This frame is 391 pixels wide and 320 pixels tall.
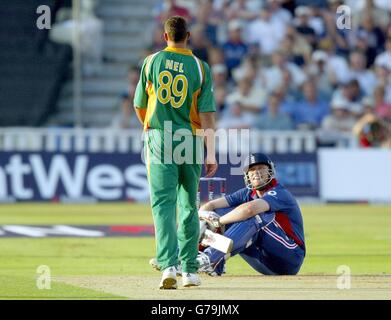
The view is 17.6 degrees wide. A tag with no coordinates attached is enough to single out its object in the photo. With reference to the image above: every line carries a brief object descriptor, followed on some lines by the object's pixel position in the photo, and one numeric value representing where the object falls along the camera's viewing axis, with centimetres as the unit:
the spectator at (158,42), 2625
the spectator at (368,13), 2819
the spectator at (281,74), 2632
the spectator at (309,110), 2586
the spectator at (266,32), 2738
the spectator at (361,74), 2712
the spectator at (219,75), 2591
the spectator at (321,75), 2664
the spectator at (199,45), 2636
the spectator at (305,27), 2742
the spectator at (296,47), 2697
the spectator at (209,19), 2714
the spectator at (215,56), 2633
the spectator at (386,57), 2734
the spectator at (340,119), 2566
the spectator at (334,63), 2706
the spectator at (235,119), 2516
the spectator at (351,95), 2607
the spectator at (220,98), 2566
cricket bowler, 1075
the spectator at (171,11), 2691
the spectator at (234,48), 2684
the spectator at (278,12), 2755
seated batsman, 1171
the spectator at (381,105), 2605
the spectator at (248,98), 2578
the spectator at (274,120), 2556
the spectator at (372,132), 2478
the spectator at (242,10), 2755
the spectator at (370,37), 2784
